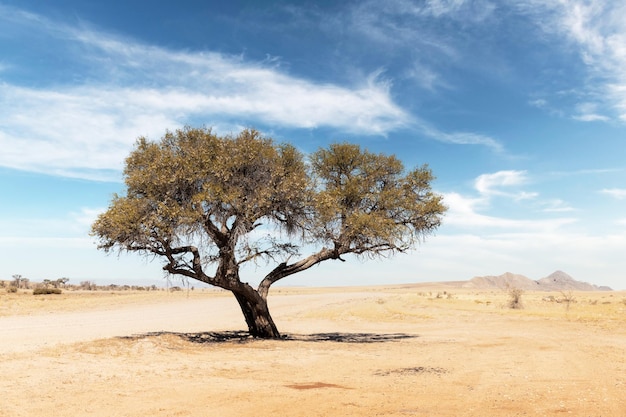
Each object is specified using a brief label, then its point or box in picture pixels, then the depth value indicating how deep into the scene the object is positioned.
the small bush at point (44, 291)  71.34
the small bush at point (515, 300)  50.72
